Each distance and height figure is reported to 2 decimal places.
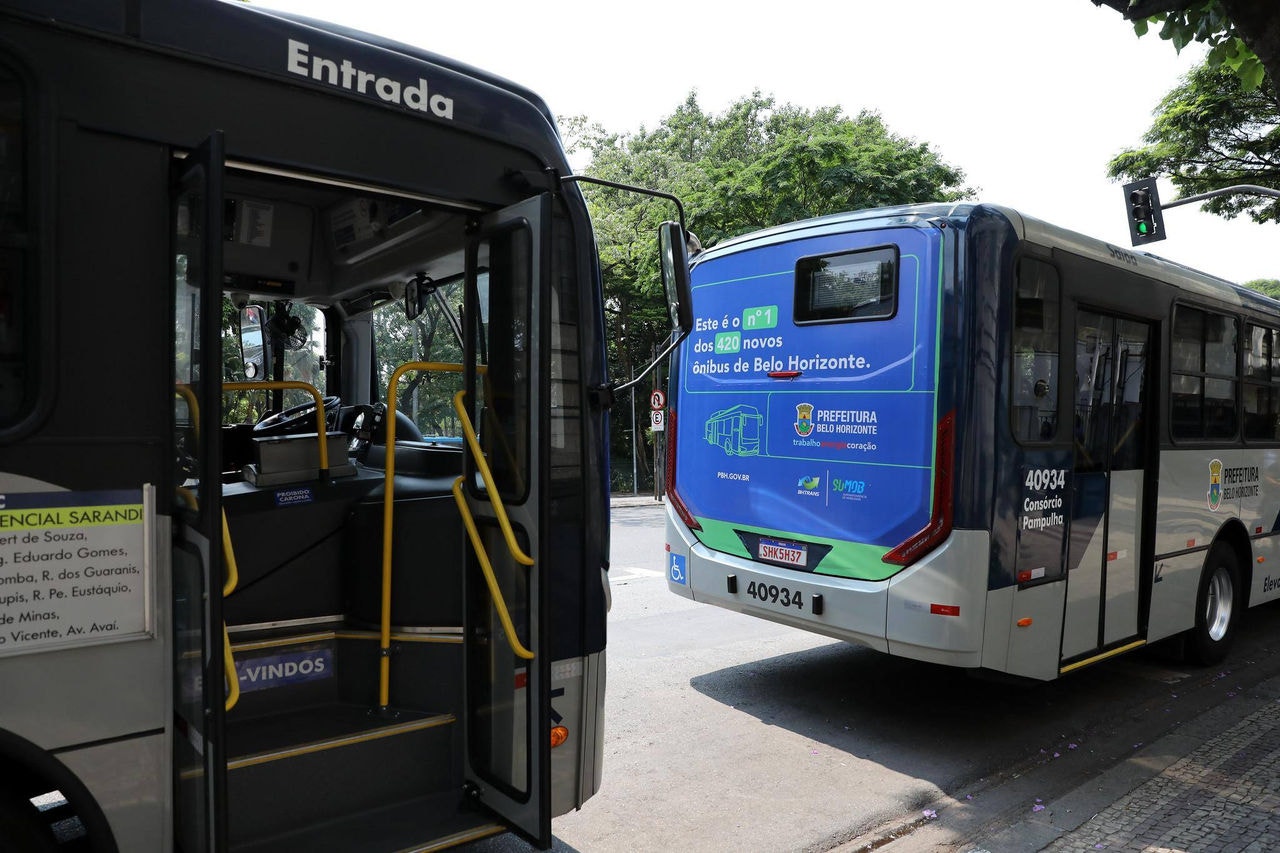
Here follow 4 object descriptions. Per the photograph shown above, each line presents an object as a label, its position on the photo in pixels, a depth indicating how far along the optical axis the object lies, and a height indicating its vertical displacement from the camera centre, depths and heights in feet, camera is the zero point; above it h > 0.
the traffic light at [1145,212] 51.03 +11.58
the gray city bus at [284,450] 7.68 -0.47
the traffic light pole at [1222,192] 48.67 +12.27
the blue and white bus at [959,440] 16.10 -0.47
